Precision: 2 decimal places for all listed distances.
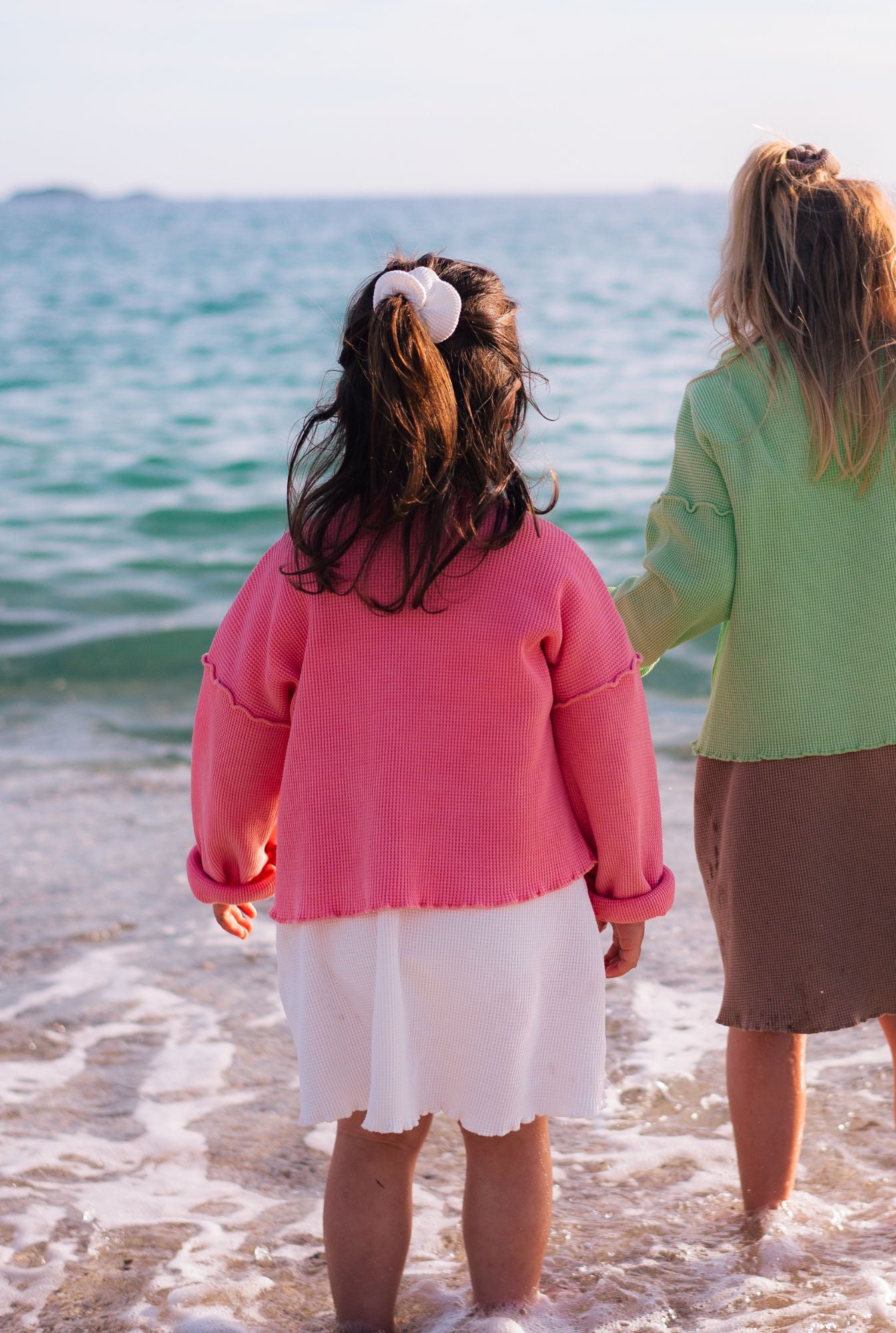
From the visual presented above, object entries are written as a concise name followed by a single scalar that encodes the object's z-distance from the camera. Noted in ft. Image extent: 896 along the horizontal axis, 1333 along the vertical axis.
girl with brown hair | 6.10
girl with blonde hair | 7.29
